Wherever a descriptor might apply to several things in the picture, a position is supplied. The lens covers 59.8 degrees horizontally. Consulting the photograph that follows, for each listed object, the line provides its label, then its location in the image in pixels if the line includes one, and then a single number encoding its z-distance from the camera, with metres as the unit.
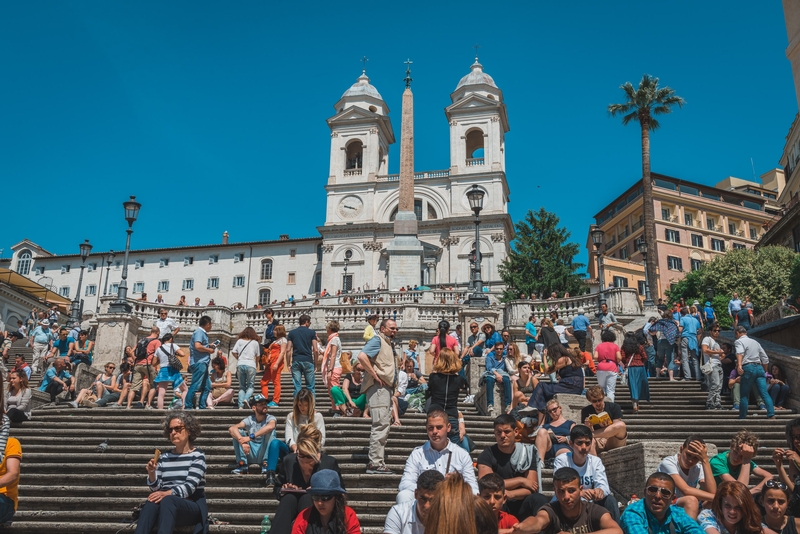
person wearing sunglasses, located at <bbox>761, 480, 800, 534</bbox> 6.61
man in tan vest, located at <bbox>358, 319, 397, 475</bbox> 9.52
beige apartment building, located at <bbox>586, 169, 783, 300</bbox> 66.00
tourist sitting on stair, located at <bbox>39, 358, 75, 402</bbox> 15.24
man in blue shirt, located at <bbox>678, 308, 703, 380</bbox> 16.73
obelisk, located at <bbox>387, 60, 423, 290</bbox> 46.56
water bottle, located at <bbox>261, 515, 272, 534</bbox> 7.01
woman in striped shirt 6.29
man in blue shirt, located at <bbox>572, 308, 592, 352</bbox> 19.28
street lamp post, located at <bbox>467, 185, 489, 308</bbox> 22.59
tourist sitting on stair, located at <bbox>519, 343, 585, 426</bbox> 11.18
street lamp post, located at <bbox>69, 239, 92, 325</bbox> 25.97
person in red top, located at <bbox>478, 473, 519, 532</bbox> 5.80
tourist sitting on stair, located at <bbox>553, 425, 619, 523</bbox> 6.97
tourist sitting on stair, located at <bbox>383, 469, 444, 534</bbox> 5.11
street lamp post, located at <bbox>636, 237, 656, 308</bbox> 27.10
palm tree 39.44
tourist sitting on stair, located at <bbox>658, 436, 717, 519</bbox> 7.25
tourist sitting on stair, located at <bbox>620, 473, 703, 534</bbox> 6.22
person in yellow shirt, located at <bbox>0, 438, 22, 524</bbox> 6.40
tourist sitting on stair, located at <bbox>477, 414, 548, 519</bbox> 6.91
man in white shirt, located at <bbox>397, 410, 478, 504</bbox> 6.58
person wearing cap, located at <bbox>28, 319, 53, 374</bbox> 22.66
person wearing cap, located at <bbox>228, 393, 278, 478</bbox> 9.42
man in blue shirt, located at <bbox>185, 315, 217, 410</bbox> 13.23
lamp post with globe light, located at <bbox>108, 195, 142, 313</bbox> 21.69
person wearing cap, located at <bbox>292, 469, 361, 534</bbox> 5.68
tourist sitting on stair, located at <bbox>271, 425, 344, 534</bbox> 6.48
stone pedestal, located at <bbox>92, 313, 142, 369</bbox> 23.41
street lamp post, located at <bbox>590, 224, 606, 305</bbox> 24.99
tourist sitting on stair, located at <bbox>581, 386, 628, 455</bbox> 9.20
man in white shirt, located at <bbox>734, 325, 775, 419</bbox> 12.88
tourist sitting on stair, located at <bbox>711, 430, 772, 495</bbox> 7.58
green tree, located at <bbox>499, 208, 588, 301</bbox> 46.56
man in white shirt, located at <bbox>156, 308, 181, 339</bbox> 18.08
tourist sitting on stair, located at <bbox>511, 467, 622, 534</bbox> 5.95
